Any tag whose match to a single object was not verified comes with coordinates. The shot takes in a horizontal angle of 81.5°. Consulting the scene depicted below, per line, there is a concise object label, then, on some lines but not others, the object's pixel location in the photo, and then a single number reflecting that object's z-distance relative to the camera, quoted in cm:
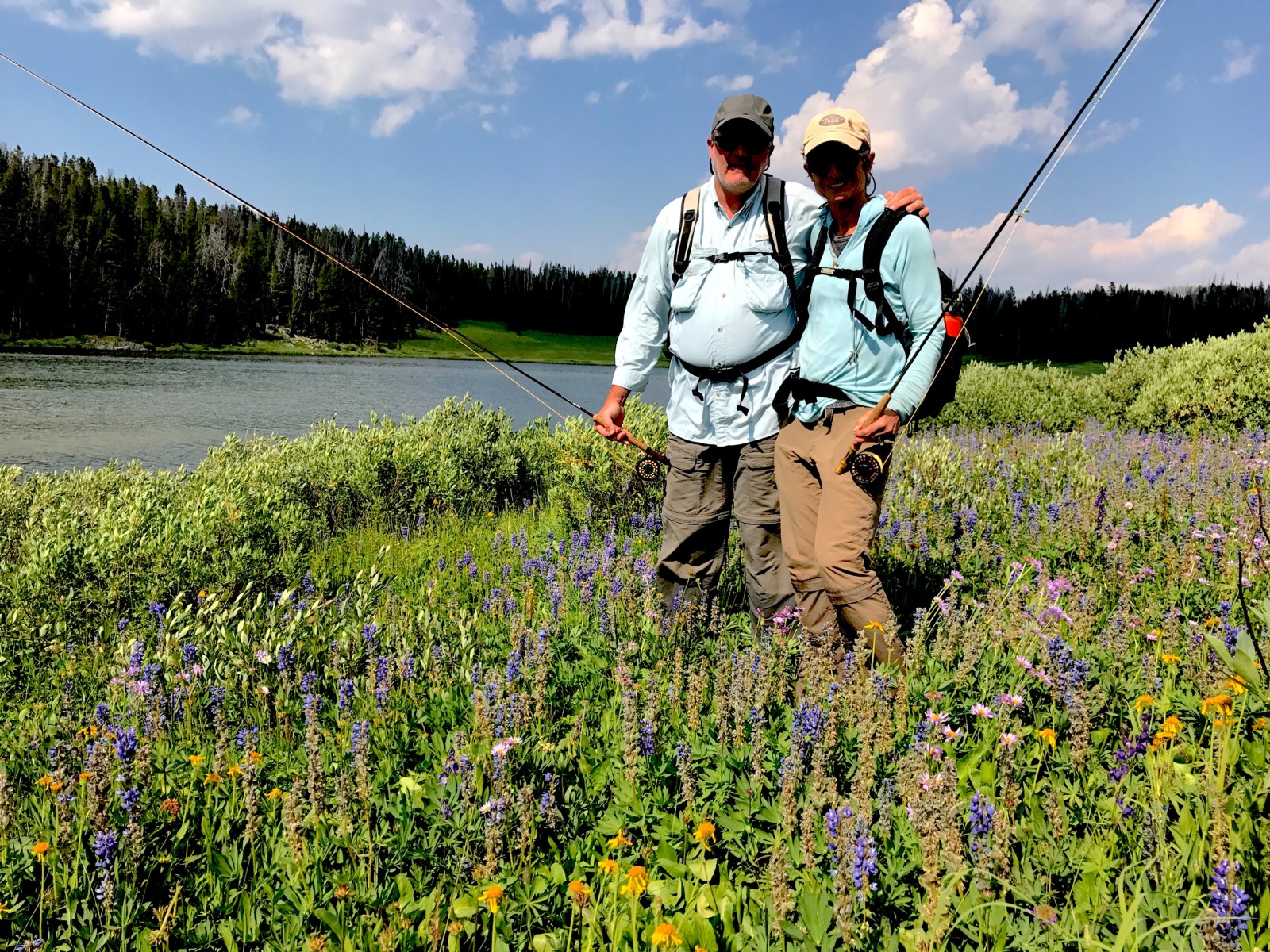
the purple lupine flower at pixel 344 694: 342
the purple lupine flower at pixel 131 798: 257
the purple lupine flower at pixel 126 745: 298
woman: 356
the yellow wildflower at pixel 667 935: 203
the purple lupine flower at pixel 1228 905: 168
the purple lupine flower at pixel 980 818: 220
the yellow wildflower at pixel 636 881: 219
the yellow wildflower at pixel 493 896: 223
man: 423
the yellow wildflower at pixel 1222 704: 273
